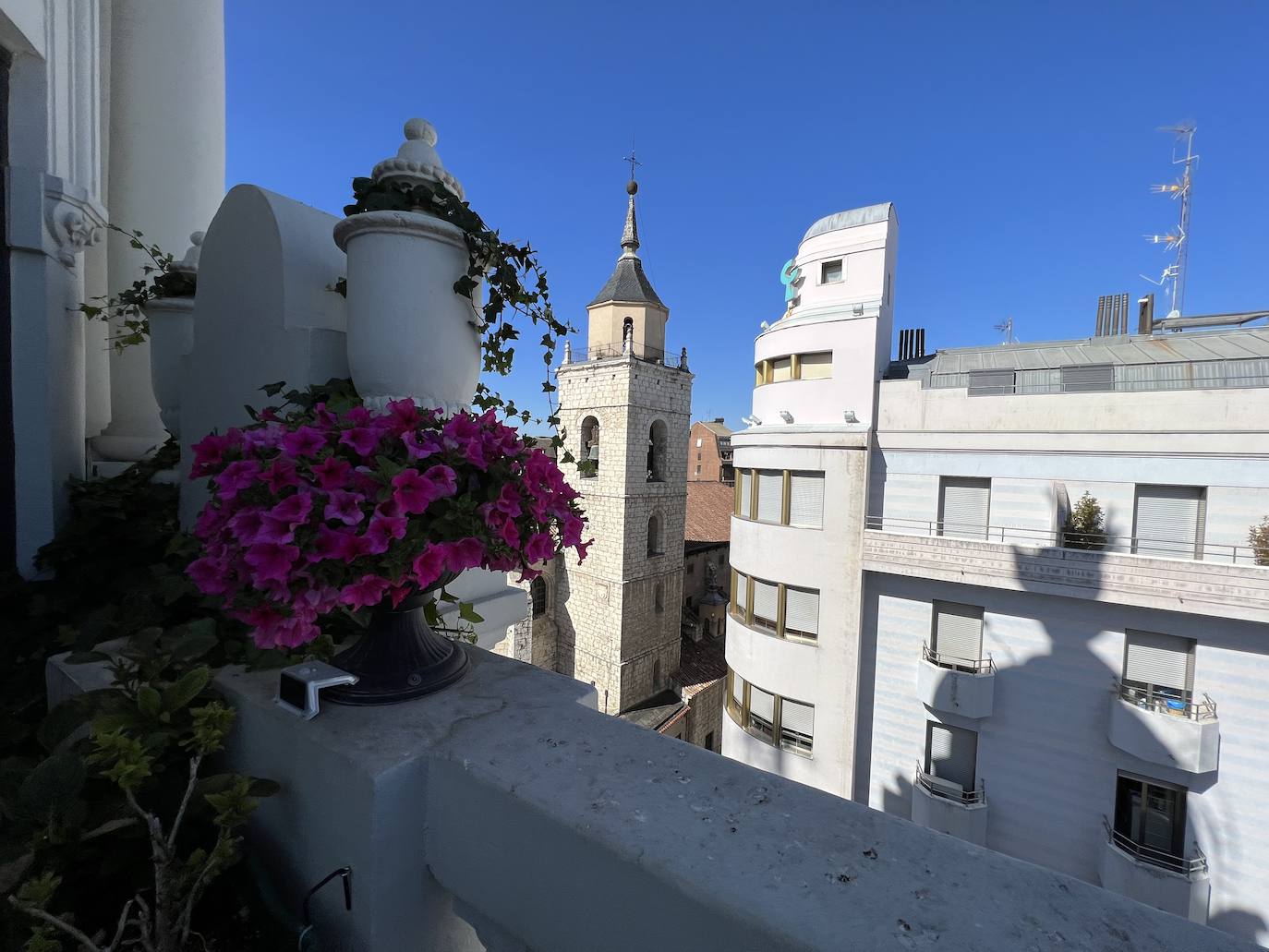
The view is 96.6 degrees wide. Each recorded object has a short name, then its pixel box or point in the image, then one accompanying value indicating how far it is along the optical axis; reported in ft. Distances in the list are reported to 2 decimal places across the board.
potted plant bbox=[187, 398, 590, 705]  4.25
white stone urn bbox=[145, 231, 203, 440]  12.28
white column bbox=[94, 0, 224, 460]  17.84
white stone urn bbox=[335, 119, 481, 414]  6.79
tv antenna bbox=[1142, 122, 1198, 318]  36.37
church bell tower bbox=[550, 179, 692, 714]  72.54
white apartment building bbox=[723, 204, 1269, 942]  23.25
